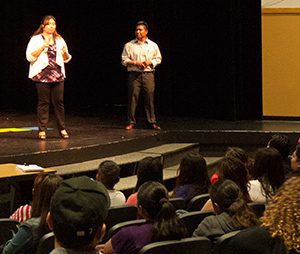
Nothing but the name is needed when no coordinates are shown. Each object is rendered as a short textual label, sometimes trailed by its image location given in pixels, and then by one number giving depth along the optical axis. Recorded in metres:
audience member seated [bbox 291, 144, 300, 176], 5.96
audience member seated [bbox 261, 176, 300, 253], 3.20
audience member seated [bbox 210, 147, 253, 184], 6.90
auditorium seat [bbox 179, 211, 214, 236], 5.57
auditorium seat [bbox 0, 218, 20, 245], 5.55
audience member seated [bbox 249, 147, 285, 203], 6.51
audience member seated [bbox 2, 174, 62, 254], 5.24
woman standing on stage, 9.77
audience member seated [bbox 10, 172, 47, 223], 6.01
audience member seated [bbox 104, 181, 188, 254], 4.76
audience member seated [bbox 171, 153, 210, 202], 6.79
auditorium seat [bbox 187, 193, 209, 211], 6.39
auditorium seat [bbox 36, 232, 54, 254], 4.84
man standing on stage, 11.06
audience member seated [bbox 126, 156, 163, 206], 6.66
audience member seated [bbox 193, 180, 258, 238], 5.16
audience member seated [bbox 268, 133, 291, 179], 7.66
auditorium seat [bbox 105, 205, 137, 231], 5.83
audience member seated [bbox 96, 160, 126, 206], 6.54
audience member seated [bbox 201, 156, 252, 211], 6.46
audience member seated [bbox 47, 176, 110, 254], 2.79
